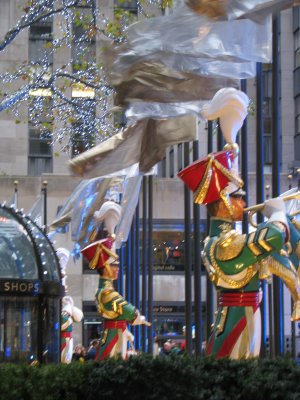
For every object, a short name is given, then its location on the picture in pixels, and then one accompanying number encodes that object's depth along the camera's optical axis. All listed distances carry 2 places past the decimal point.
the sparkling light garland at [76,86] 23.45
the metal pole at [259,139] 14.05
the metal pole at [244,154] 15.29
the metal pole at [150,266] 22.79
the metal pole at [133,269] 26.68
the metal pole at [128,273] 27.74
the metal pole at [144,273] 24.40
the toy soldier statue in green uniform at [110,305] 18.56
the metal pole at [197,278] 16.84
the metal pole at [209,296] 16.89
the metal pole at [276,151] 13.03
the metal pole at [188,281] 17.41
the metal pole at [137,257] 26.02
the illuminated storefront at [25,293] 15.18
